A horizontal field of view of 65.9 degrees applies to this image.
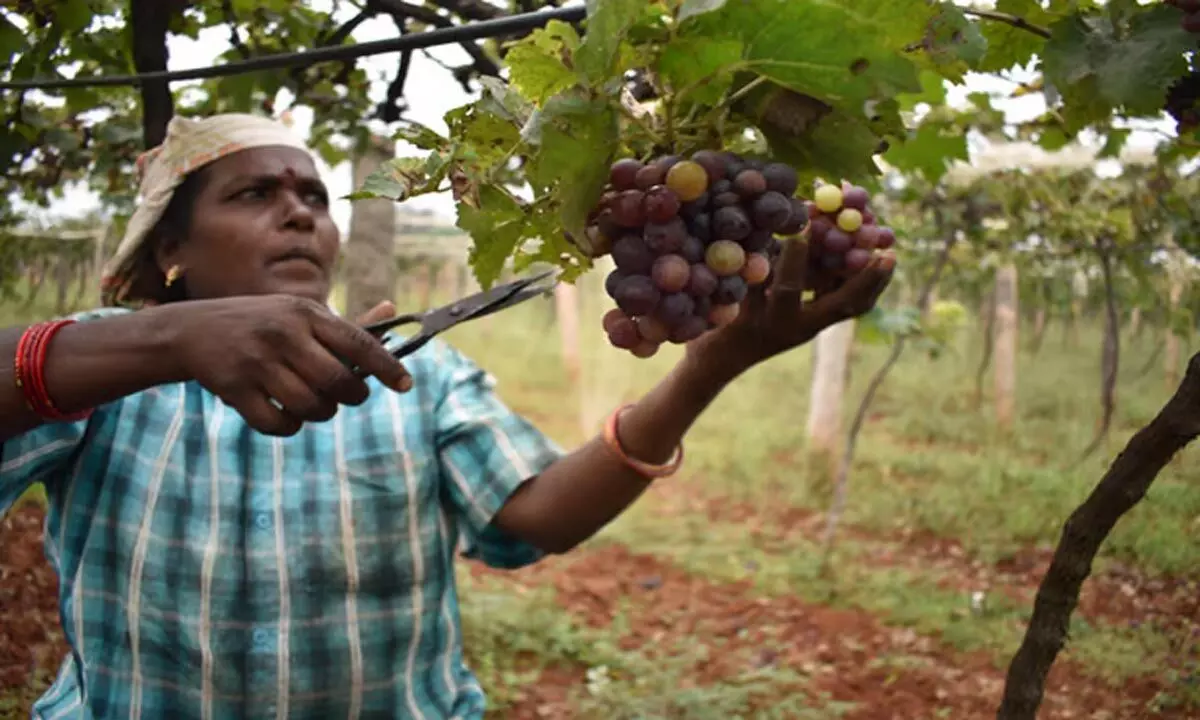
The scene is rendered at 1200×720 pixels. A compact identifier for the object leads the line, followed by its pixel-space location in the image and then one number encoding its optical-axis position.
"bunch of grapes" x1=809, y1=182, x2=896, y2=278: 1.21
